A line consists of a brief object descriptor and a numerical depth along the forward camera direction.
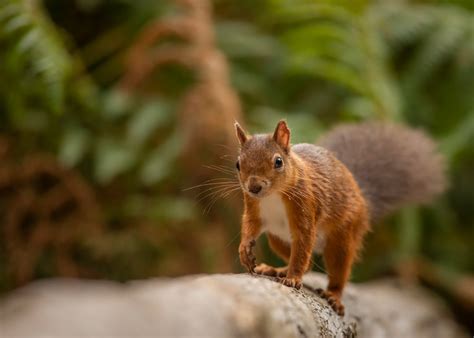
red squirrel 4.12
